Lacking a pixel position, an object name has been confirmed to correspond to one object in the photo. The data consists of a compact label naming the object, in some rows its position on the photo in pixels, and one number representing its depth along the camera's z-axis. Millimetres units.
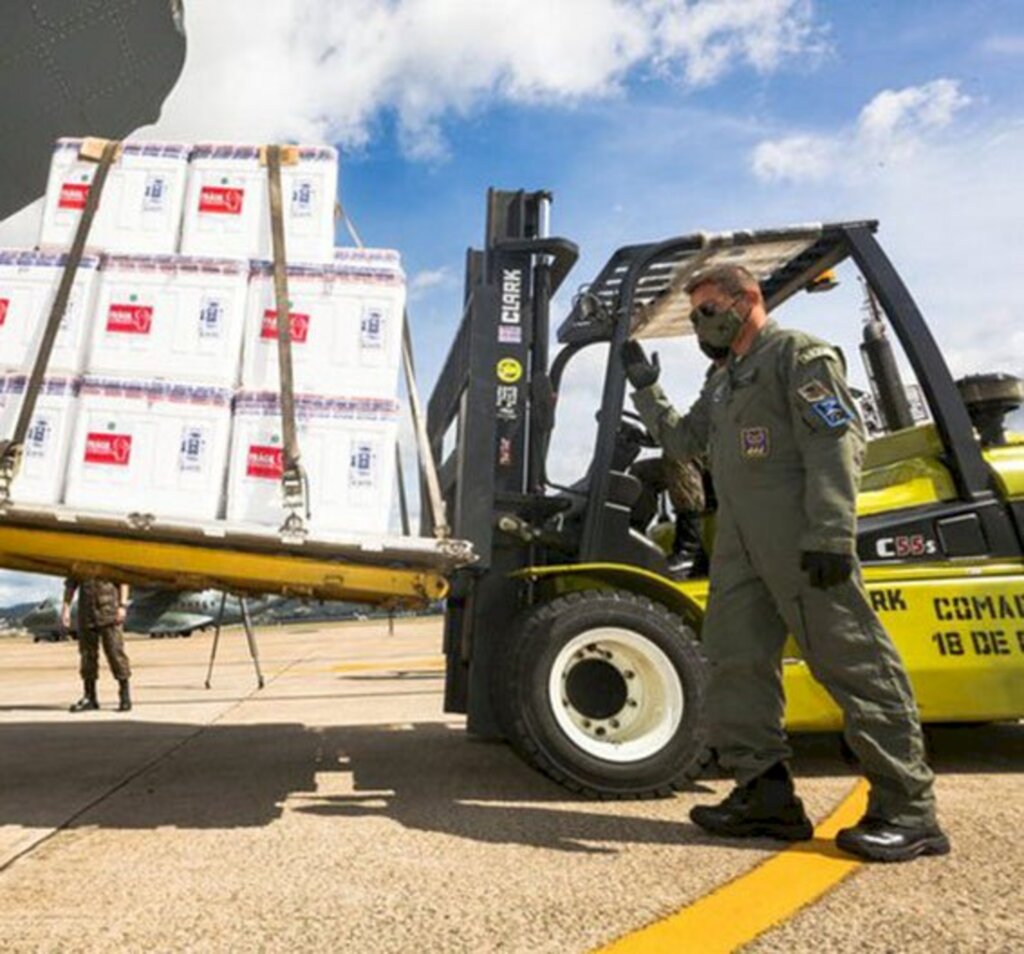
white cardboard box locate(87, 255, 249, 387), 3289
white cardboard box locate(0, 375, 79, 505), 3172
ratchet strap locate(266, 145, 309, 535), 3090
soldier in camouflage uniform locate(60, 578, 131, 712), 7359
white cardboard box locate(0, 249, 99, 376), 3279
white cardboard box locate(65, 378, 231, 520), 3158
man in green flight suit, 2668
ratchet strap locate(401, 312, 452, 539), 3453
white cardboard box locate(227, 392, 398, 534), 3182
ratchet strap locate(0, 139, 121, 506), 3104
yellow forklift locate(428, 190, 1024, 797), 3506
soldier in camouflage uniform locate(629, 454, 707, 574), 4102
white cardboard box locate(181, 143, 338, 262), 3428
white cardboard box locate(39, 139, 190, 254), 3438
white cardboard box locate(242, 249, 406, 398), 3291
